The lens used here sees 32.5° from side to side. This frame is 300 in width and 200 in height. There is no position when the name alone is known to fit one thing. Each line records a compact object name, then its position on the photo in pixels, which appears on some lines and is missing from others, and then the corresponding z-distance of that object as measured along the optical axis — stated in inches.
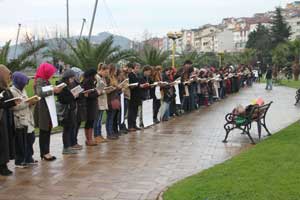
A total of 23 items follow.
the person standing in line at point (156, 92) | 604.4
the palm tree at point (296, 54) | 1926.4
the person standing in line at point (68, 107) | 382.0
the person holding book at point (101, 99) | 442.9
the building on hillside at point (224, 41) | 5851.4
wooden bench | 458.3
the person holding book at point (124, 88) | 489.7
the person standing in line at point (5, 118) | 315.9
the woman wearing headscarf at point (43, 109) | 360.2
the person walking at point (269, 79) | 1400.8
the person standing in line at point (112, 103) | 467.8
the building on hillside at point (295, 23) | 5762.8
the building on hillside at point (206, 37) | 5944.9
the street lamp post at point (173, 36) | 1018.0
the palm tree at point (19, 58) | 515.2
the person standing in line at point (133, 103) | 530.0
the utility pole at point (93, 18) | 1420.4
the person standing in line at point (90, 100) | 424.5
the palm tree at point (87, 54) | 820.6
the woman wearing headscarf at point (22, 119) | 335.0
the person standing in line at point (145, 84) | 538.6
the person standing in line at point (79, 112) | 413.1
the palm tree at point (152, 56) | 1056.2
